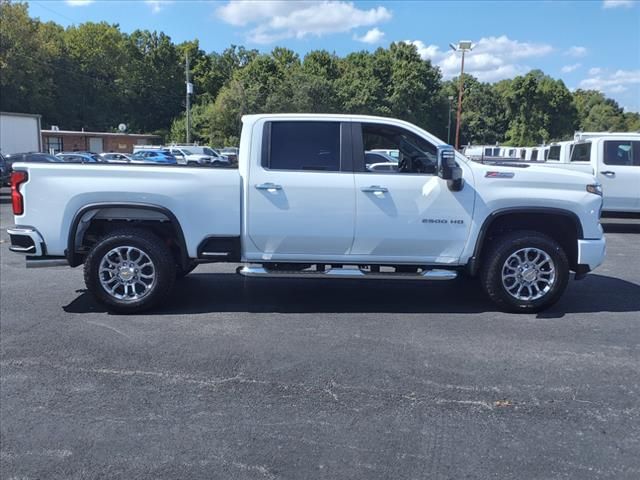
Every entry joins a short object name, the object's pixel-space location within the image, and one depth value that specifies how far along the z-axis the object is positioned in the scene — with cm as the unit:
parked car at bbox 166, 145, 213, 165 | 4034
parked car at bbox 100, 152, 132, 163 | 3575
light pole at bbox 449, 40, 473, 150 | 4181
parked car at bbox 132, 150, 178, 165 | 3593
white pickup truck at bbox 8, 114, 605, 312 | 586
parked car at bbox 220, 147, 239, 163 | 4702
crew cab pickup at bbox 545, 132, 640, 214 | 1243
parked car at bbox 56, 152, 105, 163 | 3025
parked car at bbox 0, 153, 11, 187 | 2155
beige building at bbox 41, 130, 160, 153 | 6162
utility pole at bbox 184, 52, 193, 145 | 5836
